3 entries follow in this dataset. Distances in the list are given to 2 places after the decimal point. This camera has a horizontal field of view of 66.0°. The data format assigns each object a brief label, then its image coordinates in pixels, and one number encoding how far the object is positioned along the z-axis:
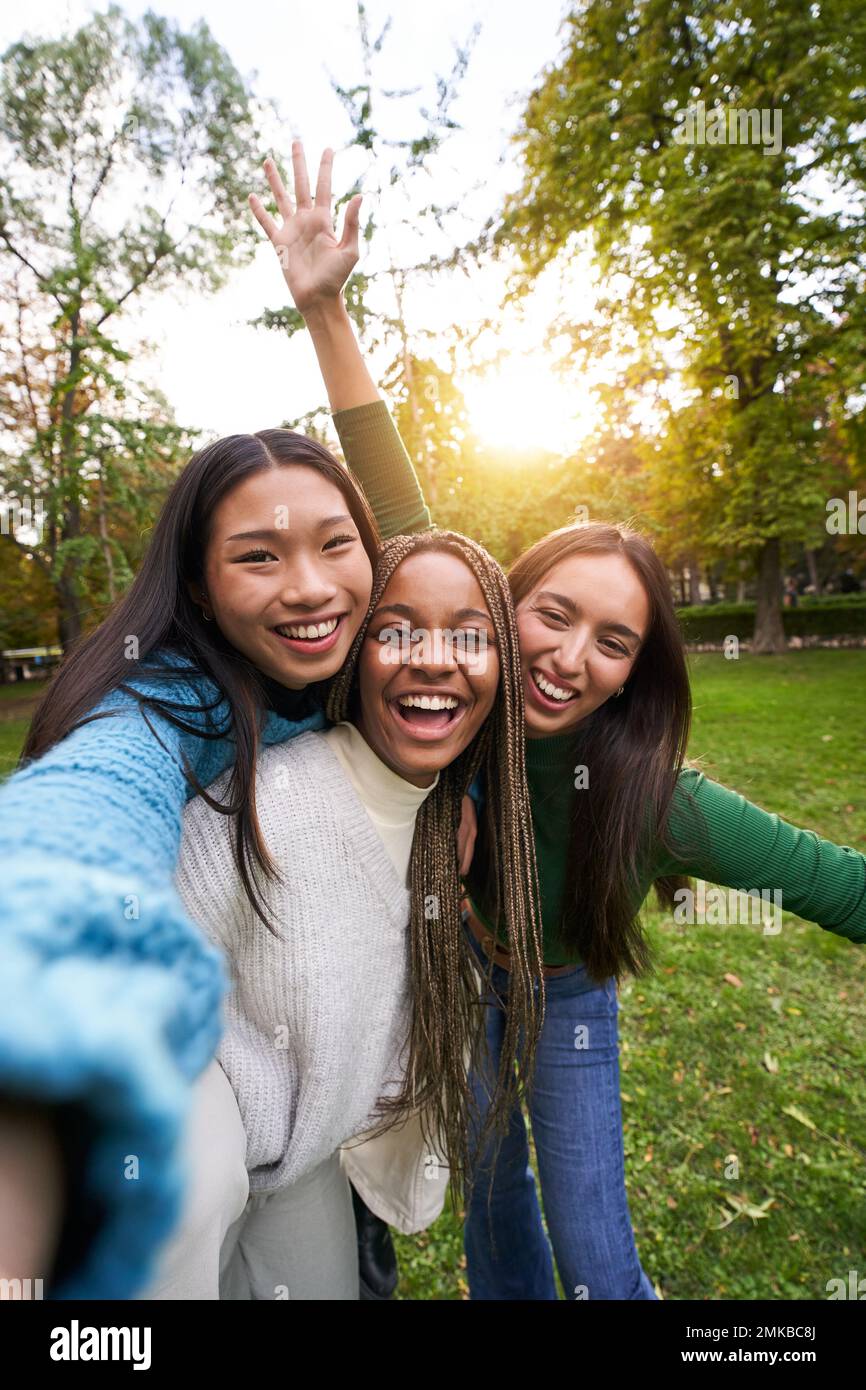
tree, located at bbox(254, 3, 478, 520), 5.34
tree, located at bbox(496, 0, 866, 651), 9.73
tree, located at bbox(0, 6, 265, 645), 10.67
